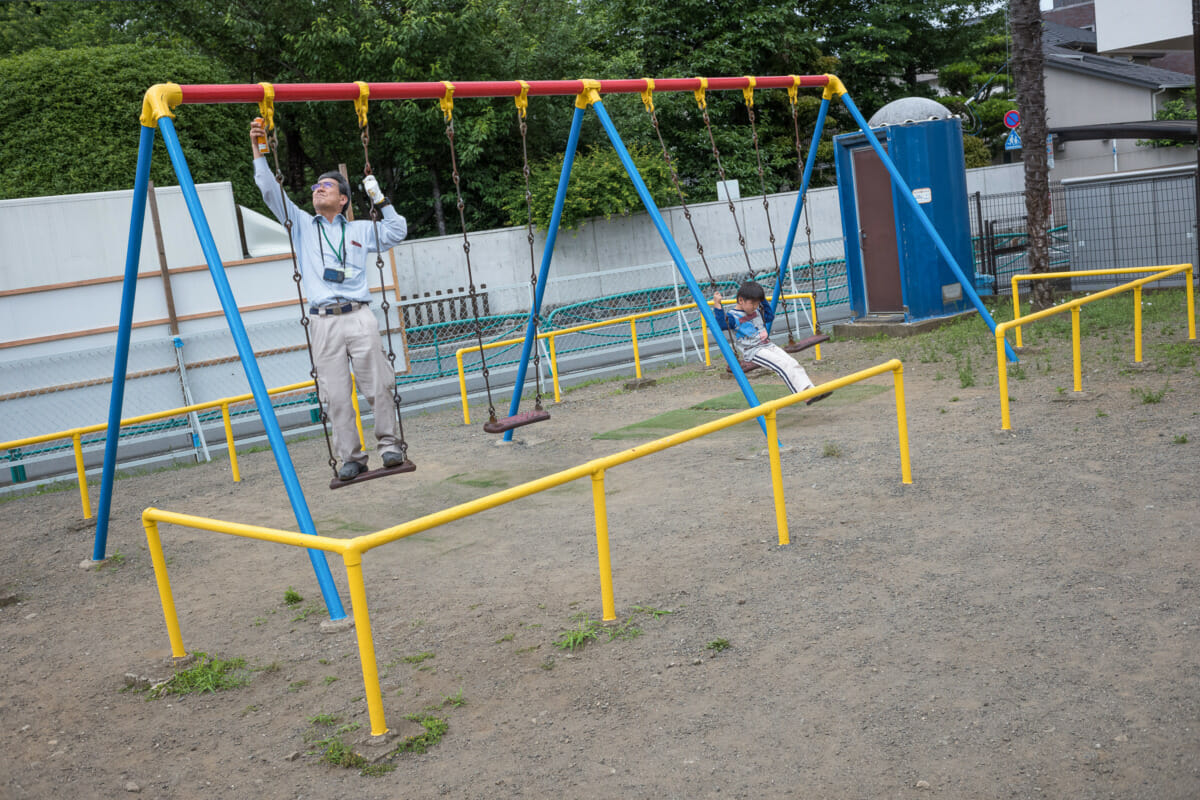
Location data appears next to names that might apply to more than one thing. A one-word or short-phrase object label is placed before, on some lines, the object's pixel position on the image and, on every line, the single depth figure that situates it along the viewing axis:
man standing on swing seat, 5.96
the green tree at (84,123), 15.68
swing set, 5.11
